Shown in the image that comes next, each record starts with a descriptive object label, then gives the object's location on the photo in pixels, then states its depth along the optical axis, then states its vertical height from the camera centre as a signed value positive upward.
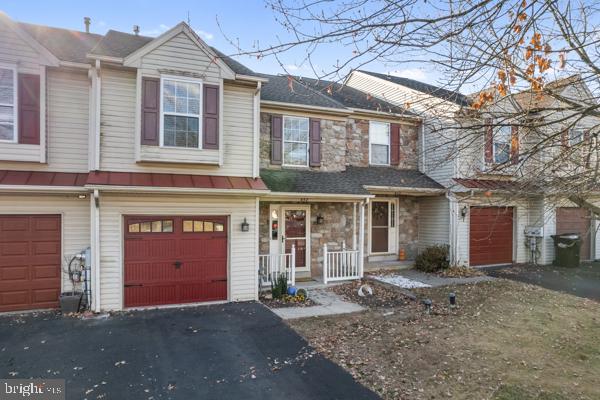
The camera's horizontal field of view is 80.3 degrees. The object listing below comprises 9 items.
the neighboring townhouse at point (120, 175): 7.70 +0.54
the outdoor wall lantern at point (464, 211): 12.67 -0.30
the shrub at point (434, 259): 12.26 -1.99
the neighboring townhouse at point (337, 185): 10.89 +0.51
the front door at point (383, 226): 13.12 -0.91
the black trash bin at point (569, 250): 13.51 -1.76
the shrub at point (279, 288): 9.12 -2.26
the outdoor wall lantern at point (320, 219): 11.64 -0.59
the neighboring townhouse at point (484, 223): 12.66 -0.76
